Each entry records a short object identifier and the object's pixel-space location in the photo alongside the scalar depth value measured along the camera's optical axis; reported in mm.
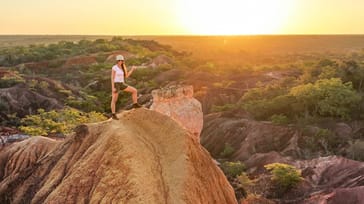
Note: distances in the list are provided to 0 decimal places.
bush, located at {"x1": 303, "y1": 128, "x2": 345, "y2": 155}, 30719
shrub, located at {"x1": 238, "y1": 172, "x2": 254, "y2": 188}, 23202
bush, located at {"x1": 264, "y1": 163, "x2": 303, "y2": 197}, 23156
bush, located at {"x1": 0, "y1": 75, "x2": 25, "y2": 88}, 47578
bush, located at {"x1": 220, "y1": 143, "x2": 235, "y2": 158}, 33344
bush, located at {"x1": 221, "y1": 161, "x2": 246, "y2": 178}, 26594
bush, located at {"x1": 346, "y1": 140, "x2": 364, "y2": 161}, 27359
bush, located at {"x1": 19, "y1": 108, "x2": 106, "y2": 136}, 27417
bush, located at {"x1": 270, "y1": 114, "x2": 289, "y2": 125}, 36656
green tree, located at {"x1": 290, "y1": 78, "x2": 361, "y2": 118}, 37031
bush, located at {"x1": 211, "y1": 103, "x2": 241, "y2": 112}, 43250
